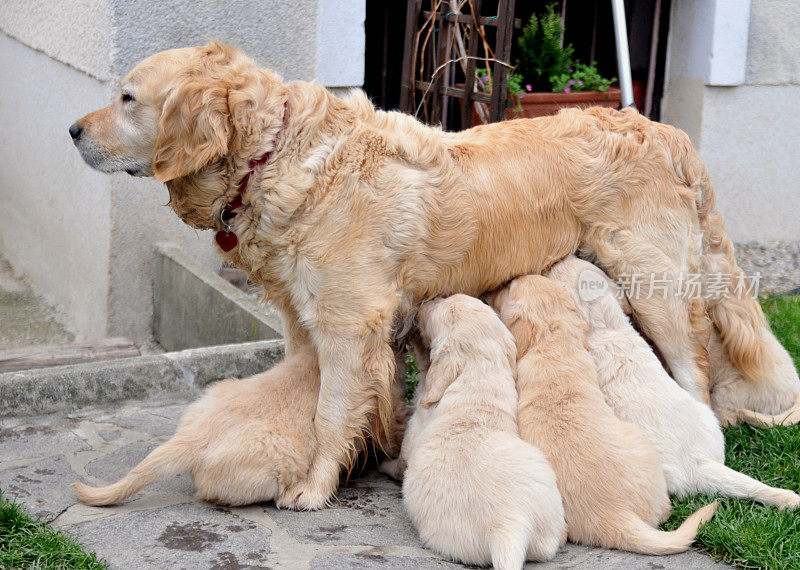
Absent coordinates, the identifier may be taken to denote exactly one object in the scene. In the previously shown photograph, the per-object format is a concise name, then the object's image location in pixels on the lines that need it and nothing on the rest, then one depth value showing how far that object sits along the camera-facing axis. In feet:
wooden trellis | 19.97
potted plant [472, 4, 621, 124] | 24.56
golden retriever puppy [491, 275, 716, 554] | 10.80
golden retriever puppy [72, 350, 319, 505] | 11.43
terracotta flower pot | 24.27
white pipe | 18.53
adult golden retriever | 12.10
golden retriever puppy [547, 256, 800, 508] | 11.78
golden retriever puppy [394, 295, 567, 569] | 10.18
